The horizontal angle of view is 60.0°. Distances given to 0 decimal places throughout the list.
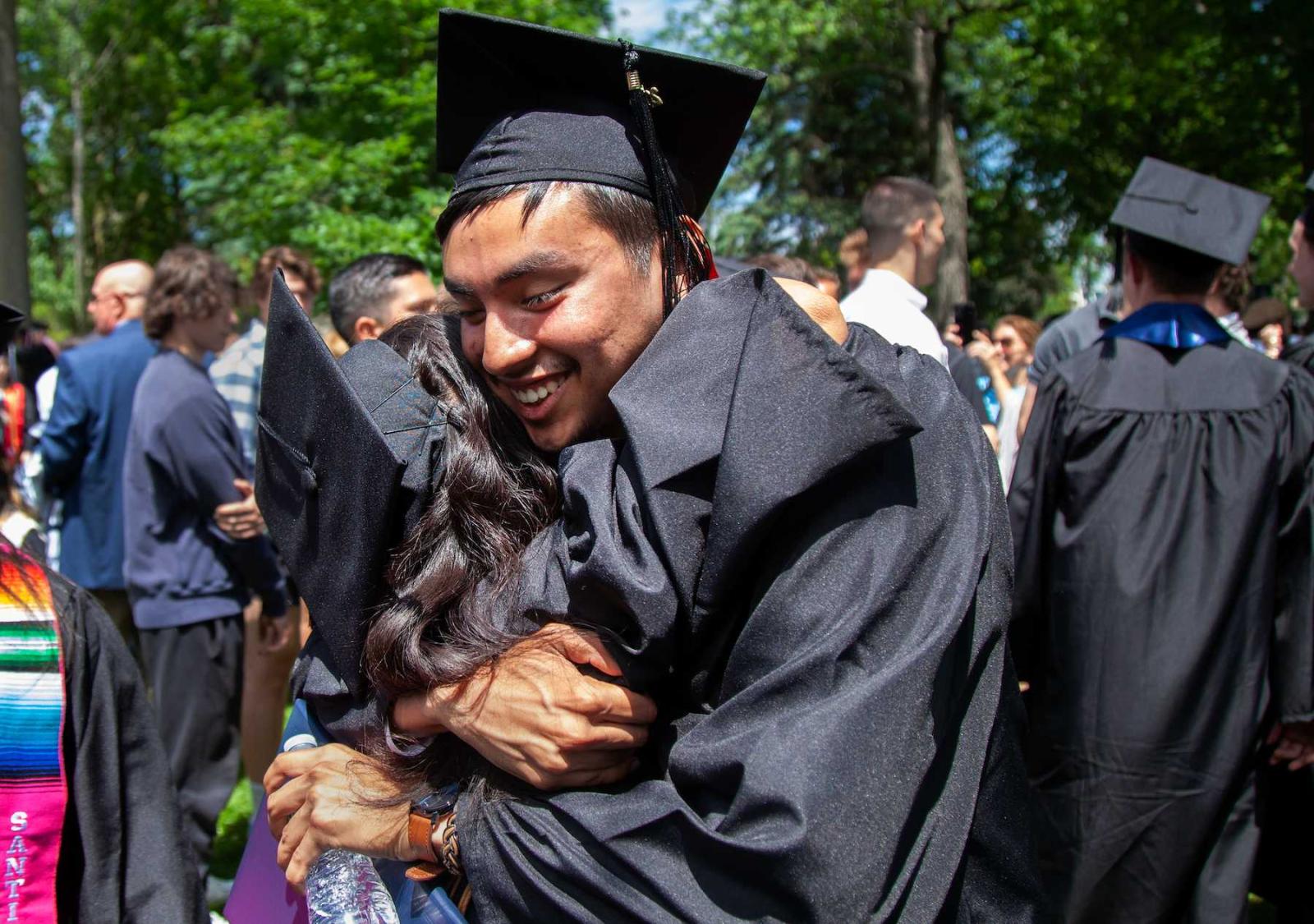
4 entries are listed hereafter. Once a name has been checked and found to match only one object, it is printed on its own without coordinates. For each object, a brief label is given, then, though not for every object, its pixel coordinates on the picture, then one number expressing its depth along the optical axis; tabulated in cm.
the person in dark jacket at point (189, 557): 425
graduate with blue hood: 321
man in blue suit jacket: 499
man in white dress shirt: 399
